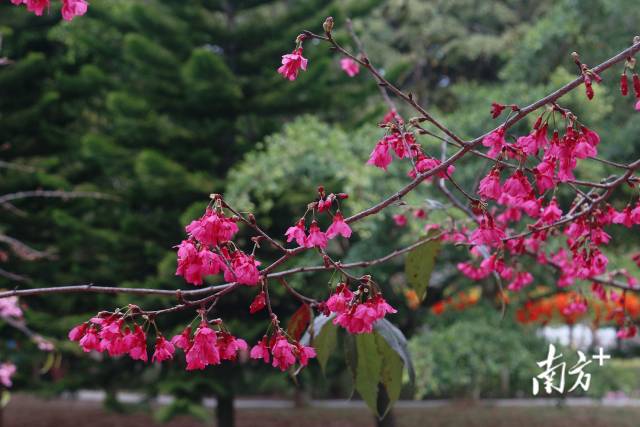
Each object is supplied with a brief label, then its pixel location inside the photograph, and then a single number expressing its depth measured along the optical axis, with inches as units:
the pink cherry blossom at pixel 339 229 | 47.1
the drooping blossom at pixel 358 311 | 46.3
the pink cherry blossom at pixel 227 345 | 46.4
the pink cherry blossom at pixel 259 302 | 47.4
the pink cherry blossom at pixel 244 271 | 45.5
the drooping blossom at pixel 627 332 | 60.4
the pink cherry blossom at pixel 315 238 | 46.8
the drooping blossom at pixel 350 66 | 64.0
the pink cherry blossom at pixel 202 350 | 45.7
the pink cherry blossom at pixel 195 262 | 45.9
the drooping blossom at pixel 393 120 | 51.5
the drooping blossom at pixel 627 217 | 51.3
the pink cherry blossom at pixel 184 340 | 46.5
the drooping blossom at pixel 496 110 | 47.6
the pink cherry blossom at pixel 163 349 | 47.3
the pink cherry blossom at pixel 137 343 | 46.0
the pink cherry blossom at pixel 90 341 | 46.7
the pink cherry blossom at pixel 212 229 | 45.5
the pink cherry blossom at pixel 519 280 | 62.6
